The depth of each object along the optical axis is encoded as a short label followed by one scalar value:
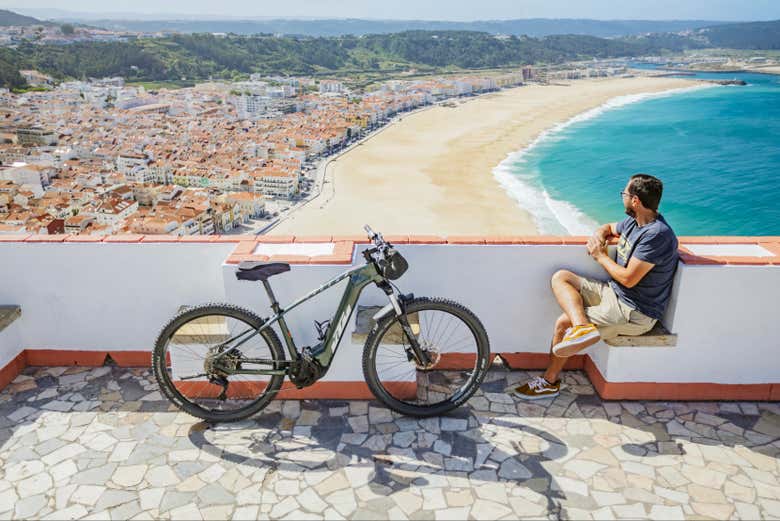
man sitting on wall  3.42
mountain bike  3.32
